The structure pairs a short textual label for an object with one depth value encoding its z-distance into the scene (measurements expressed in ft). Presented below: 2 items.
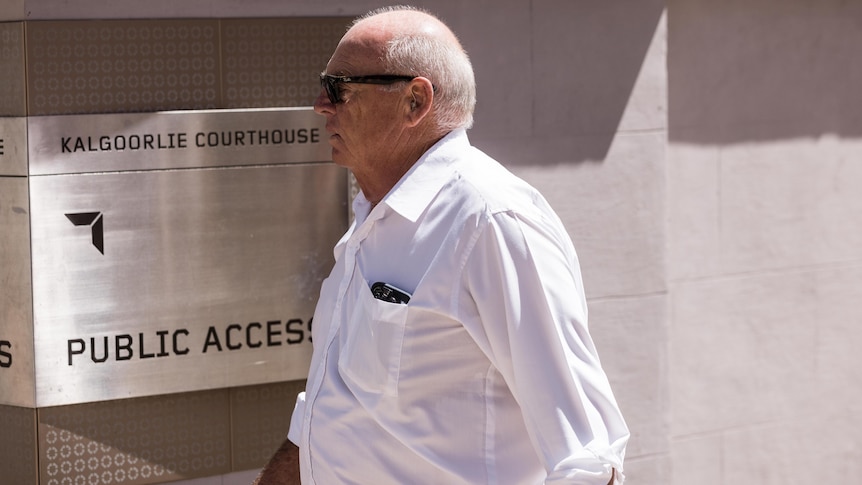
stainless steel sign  12.57
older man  7.25
